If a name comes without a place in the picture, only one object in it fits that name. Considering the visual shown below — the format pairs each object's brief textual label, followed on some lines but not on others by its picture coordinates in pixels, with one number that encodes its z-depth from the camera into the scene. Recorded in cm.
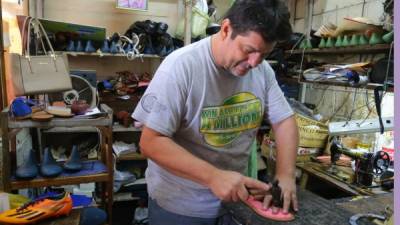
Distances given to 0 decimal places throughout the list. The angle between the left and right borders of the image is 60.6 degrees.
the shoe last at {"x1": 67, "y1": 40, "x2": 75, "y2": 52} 248
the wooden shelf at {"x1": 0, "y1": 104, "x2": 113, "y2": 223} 167
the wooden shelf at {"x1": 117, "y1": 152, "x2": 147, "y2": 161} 266
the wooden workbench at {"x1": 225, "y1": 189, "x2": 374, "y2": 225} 87
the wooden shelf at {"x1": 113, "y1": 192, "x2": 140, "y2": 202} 267
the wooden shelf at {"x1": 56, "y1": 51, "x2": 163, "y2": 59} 249
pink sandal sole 88
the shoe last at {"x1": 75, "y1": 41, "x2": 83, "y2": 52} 250
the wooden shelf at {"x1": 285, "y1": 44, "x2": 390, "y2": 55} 199
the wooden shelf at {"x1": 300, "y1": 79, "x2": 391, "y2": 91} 192
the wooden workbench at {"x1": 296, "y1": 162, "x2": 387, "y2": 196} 185
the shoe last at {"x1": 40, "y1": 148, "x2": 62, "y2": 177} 173
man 86
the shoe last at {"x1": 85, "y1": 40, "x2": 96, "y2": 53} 252
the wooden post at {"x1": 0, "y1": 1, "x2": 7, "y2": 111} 188
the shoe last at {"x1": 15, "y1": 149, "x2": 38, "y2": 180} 168
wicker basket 242
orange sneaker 115
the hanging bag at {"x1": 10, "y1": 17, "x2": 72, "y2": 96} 173
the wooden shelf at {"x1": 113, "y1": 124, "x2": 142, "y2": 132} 266
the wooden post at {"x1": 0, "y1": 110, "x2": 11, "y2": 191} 166
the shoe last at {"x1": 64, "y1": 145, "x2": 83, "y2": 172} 184
